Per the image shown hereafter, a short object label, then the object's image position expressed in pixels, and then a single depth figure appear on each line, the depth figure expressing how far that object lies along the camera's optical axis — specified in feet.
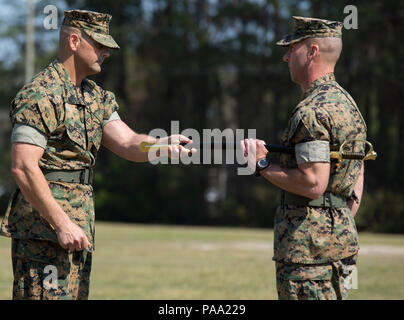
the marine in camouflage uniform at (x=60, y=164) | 29.40
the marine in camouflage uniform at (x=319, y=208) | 30.32
